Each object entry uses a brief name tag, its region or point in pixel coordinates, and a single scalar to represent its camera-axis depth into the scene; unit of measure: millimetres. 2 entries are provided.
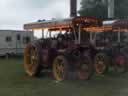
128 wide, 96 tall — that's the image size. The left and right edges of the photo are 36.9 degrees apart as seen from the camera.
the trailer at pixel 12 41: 15262
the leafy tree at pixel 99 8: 22045
